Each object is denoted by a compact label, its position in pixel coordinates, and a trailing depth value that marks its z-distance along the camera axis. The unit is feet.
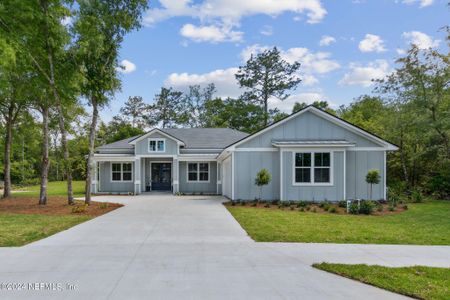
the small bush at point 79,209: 40.98
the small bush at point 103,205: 46.17
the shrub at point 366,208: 41.52
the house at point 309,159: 51.21
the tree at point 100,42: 43.91
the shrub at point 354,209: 41.93
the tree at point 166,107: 157.17
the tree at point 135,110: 161.79
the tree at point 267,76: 125.29
